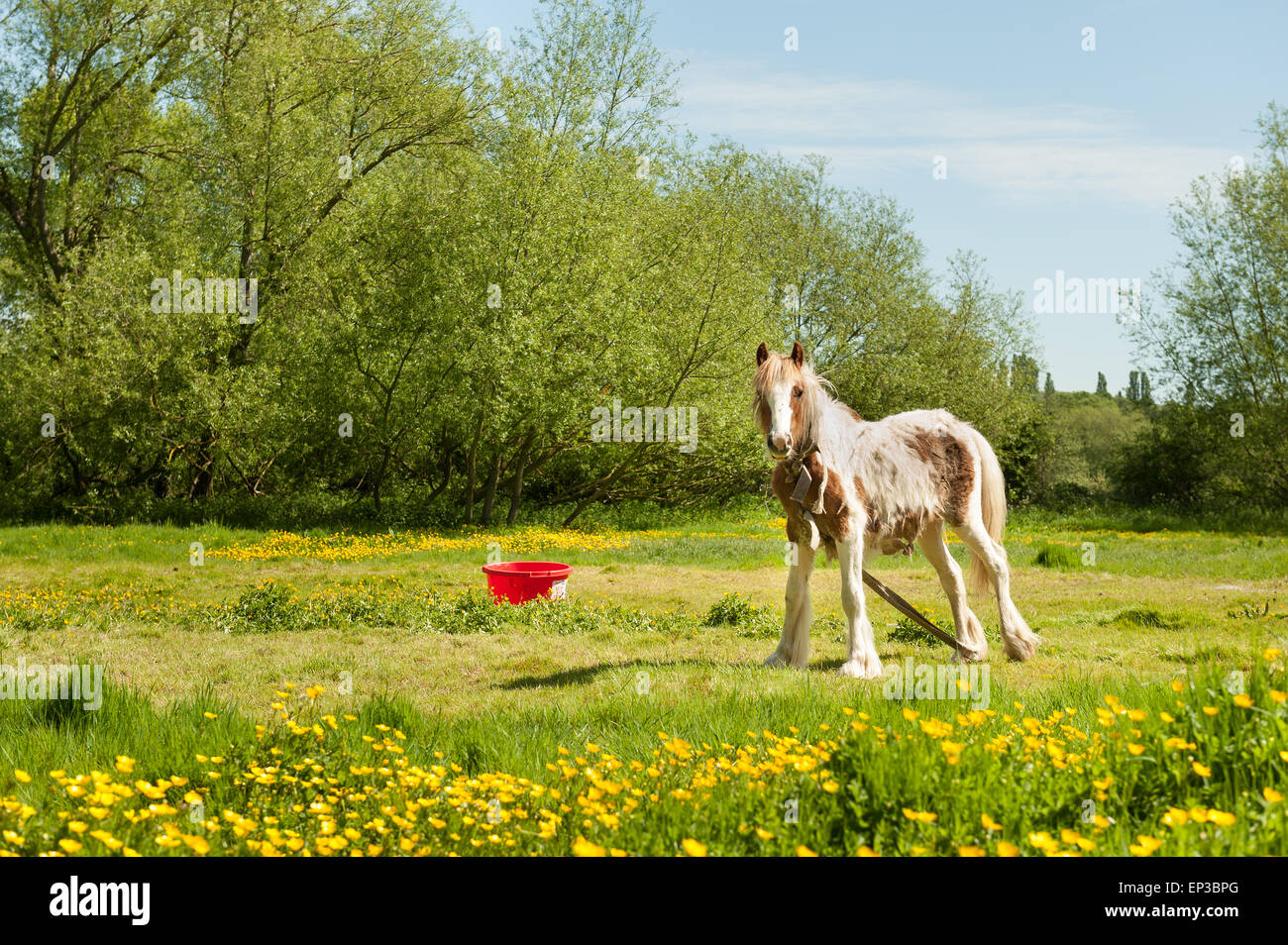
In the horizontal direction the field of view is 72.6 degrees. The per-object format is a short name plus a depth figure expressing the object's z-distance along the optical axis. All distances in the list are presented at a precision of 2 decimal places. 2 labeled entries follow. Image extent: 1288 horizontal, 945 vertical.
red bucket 11.43
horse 7.39
